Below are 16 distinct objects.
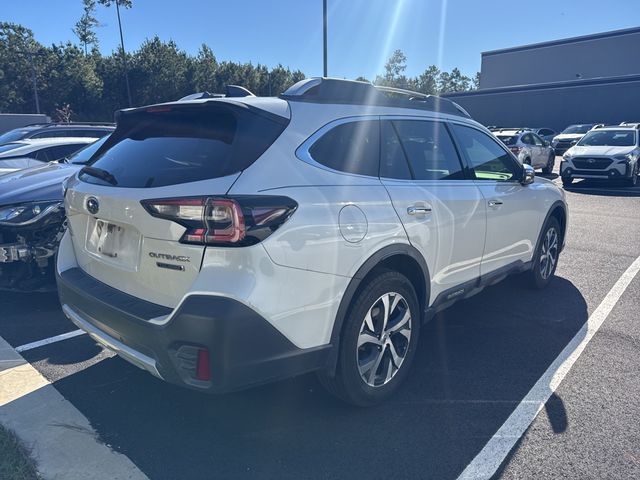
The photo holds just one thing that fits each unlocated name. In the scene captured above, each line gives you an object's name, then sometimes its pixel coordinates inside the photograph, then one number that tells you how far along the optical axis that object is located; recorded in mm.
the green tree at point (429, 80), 106931
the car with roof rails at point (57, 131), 9250
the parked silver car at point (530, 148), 15884
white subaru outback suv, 2307
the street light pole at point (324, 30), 15494
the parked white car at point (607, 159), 13586
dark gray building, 34906
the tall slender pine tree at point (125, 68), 45012
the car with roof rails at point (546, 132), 30244
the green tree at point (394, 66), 92000
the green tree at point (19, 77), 43625
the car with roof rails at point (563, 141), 25427
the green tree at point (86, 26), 66750
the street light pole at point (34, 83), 40619
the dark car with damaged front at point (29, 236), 4375
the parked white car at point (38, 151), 7500
